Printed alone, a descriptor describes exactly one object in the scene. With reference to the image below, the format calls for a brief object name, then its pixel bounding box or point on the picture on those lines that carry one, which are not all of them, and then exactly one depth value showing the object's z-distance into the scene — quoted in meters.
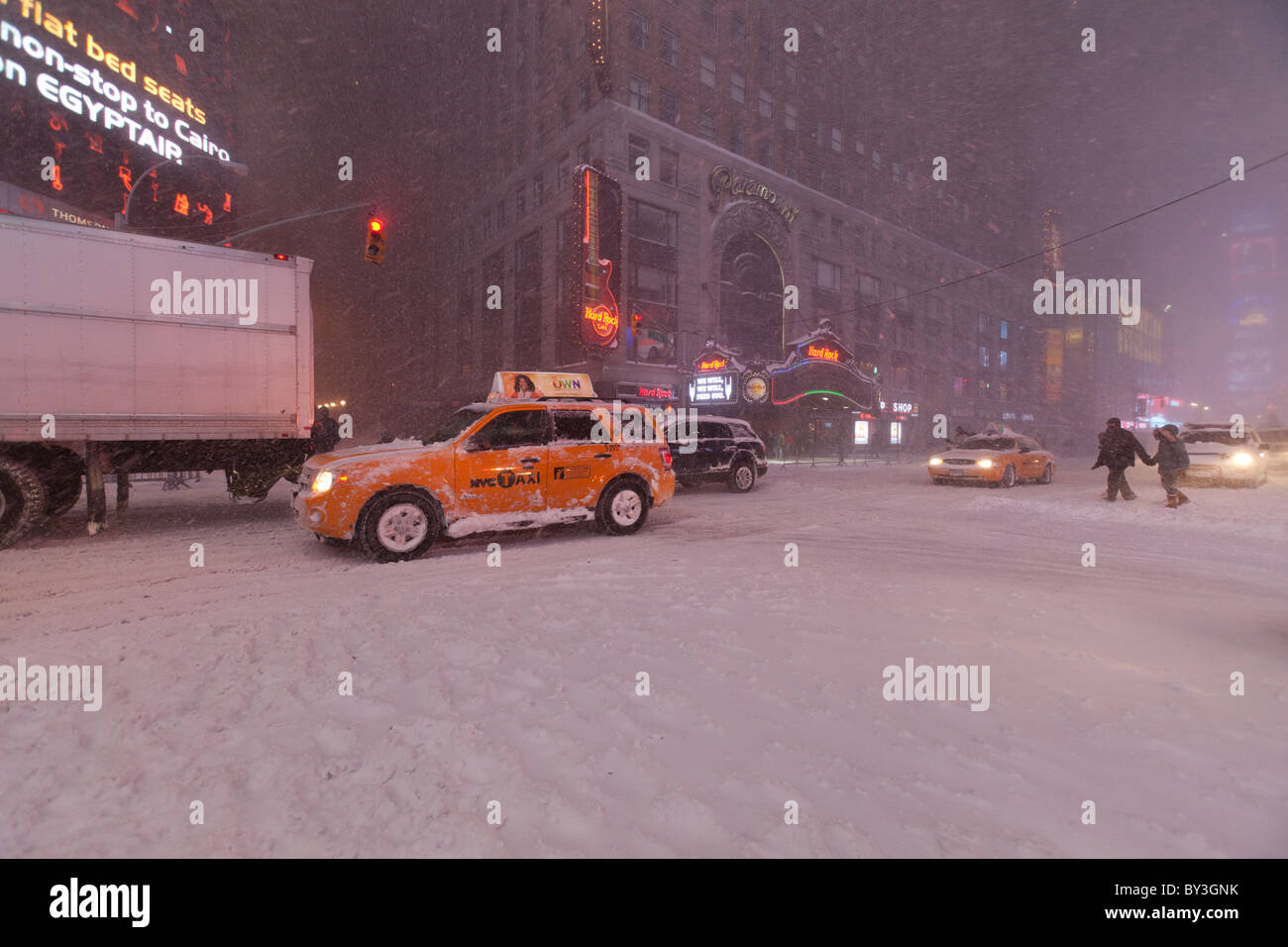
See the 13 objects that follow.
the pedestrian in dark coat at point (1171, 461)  11.48
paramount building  30.56
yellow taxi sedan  15.90
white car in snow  14.66
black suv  14.04
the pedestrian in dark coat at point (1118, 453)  12.23
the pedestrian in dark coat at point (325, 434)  11.88
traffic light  13.47
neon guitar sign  27.08
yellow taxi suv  6.64
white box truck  7.11
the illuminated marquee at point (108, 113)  23.52
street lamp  14.00
